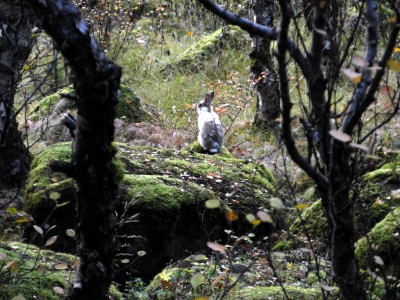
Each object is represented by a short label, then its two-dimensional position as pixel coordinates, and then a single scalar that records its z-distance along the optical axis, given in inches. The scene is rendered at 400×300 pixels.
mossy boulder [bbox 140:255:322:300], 315.3
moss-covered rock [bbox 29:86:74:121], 787.4
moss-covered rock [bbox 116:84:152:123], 820.0
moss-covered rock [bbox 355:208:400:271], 364.7
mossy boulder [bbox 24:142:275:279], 435.2
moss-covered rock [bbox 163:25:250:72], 1049.4
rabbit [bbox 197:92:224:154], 664.4
